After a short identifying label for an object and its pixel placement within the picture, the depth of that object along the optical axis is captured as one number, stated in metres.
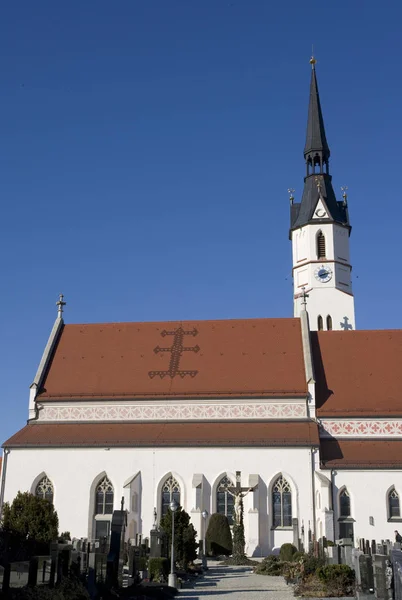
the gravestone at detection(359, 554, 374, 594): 18.39
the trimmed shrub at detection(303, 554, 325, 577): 22.80
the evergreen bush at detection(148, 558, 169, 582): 24.02
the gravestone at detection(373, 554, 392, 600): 16.55
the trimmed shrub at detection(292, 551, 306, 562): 27.58
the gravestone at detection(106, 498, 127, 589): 20.14
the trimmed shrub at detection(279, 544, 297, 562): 30.98
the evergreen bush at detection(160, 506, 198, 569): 27.05
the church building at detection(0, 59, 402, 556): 34.69
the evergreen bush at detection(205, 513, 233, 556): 33.41
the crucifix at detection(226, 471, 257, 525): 33.01
